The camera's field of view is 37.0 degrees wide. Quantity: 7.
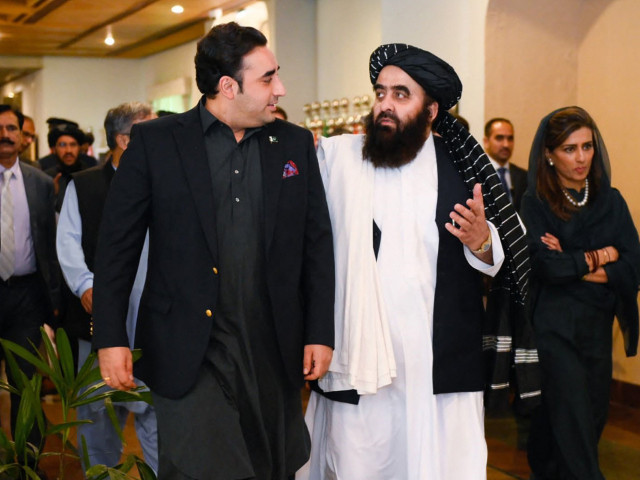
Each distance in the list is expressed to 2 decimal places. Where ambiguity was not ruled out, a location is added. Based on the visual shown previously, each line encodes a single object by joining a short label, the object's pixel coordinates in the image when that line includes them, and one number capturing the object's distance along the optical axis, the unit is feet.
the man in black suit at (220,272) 9.65
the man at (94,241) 13.94
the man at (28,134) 26.04
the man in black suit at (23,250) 16.26
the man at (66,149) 26.22
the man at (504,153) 22.31
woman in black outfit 14.51
